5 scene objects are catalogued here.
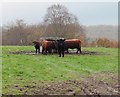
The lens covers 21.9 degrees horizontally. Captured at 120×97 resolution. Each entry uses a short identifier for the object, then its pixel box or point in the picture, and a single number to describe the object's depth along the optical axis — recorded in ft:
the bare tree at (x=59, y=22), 111.77
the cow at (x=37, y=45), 70.96
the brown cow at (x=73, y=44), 71.41
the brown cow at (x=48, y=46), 66.33
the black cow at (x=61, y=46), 59.72
